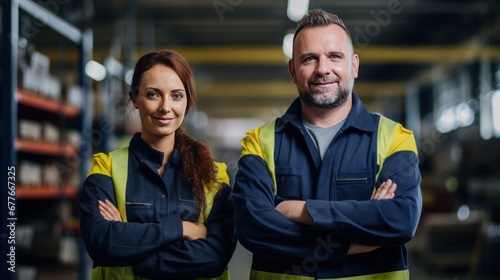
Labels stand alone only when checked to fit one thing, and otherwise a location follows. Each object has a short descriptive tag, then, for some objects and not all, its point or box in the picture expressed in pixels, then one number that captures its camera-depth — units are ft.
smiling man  7.36
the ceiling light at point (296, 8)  34.81
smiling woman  7.38
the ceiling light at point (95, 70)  32.87
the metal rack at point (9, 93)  11.86
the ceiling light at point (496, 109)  40.86
